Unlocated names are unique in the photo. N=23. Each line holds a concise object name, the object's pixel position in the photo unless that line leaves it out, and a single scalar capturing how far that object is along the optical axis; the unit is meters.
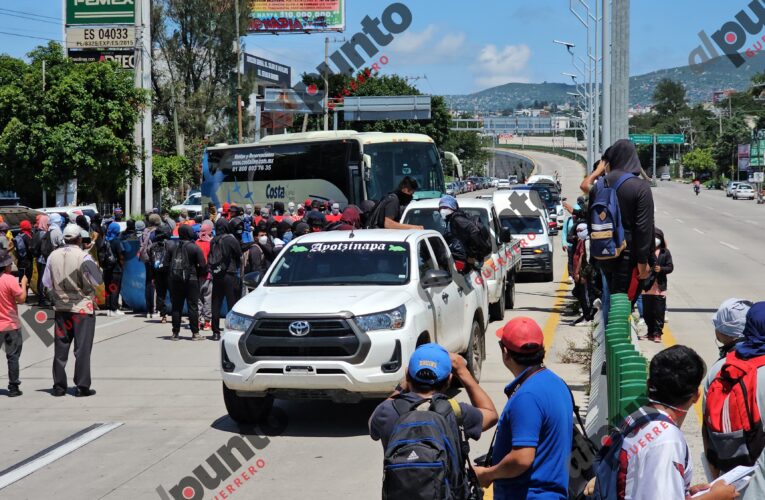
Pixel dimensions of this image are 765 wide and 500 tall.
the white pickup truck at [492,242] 16.16
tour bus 28.00
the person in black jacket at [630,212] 8.41
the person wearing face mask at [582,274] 15.39
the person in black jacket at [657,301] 13.76
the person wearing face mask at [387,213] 14.61
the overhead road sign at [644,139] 150.12
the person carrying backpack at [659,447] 3.89
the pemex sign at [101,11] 39.31
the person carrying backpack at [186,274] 15.04
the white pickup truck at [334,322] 9.20
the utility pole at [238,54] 52.67
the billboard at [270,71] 78.06
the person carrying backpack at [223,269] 15.30
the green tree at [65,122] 35.97
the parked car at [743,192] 84.19
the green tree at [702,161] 143.66
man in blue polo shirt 4.62
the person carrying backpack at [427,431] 4.25
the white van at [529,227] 24.08
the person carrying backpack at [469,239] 12.53
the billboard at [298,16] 86.81
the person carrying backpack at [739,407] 4.79
